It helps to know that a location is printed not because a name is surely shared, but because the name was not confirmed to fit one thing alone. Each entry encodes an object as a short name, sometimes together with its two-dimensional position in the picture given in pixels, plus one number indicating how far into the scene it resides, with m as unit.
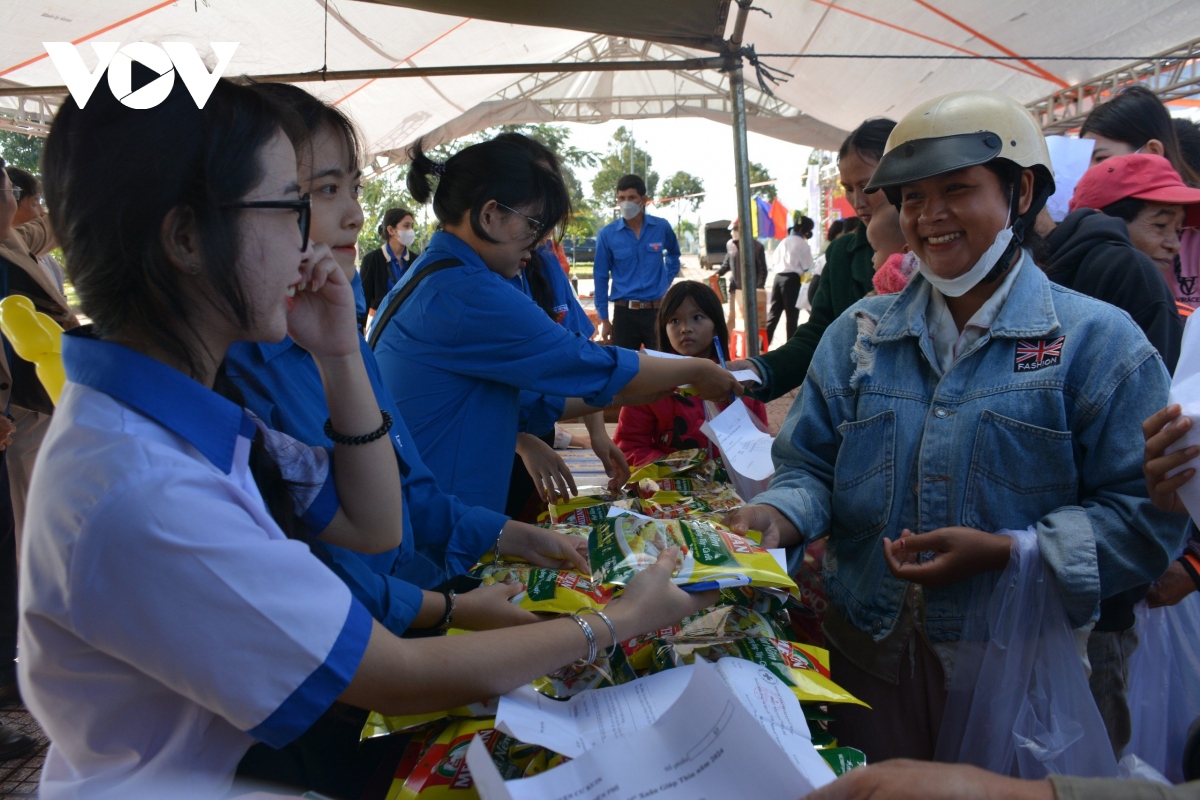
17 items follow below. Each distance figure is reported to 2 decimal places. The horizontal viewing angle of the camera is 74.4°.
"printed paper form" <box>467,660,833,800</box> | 0.92
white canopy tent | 3.44
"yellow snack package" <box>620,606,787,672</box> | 1.40
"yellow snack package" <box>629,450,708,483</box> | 2.48
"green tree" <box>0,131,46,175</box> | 7.38
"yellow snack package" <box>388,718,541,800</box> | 1.07
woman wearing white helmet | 1.45
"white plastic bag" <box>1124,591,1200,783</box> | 1.77
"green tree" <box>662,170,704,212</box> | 55.09
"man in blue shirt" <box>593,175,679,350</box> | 8.10
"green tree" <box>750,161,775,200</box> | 53.83
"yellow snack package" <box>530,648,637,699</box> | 1.24
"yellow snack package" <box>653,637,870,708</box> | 1.26
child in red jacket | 3.12
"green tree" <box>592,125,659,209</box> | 37.84
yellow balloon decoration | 1.59
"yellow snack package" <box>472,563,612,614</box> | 1.47
